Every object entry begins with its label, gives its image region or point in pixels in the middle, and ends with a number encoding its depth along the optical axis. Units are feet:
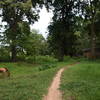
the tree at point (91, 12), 71.38
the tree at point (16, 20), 59.43
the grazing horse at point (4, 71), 32.01
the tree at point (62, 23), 75.41
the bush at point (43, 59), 71.68
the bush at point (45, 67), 43.01
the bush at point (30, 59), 67.69
